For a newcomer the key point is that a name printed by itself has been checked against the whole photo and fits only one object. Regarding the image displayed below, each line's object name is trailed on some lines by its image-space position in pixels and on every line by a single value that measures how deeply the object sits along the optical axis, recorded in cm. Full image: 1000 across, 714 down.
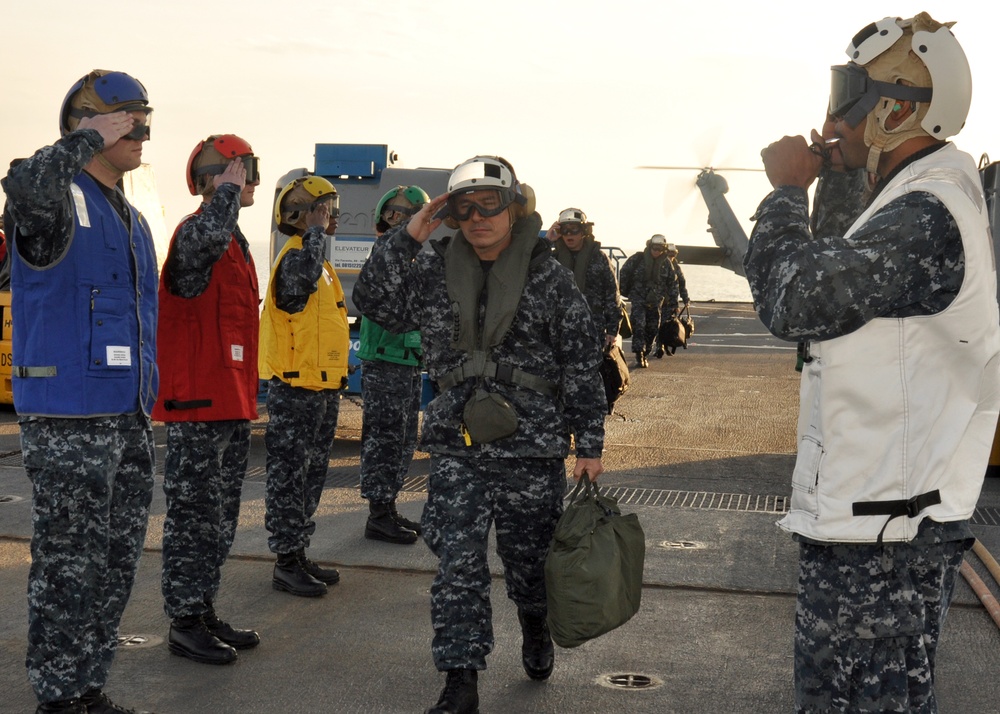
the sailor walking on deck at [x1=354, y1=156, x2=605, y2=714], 433
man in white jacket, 274
